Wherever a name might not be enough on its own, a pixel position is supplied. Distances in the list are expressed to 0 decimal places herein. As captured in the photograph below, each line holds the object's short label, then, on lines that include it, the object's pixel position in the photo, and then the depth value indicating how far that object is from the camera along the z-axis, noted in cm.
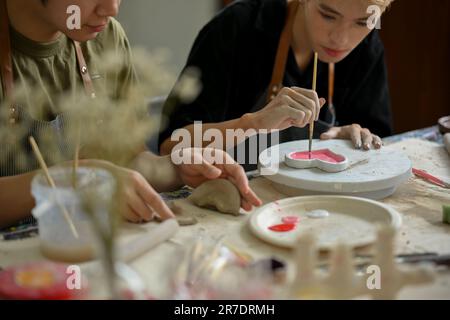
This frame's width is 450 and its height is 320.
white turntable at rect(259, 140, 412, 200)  122
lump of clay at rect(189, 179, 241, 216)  116
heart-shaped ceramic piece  129
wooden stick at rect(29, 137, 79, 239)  91
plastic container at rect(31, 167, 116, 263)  93
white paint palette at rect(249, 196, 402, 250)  102
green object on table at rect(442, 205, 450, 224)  111
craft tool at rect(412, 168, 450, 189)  133
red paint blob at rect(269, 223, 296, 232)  106
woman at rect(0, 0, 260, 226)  113
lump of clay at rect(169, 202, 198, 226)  111
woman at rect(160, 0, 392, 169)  156
